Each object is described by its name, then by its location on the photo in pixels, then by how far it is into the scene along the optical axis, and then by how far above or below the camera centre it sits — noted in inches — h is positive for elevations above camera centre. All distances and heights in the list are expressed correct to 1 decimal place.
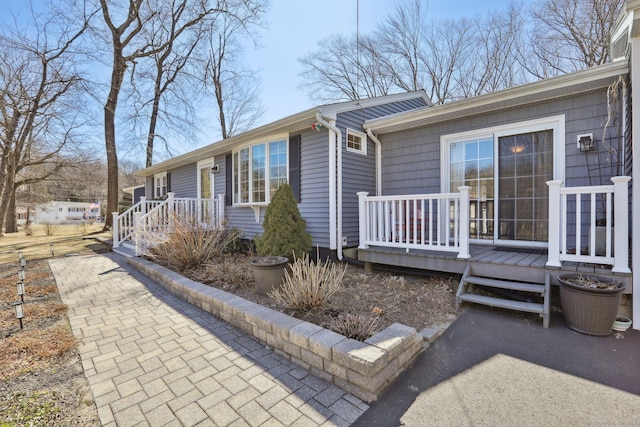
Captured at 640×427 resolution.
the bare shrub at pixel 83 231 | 536.4 -41.5
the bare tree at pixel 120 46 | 502.6 +287.8
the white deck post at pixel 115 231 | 323.0 -23.6
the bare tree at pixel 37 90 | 406.9 +172.0
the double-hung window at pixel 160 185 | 490.0 +40.0
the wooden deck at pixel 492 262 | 135.0 -28.2
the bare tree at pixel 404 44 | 589.9 +327.4
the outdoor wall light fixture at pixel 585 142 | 160.6 +34.6
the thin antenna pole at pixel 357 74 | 603.2 +285.5
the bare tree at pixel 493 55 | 521.7 +277.4
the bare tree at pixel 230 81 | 649.0 +290.4
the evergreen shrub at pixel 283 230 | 192.4 -13.9
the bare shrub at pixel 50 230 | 559.8 -39.4
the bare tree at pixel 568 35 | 409.1 +256.9
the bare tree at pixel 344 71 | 625.6 +294.8
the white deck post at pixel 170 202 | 264.6 +5.7
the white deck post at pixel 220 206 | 323.8 +2.7
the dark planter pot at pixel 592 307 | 111.5 -37.8
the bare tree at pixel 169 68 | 565.3 +290.2
